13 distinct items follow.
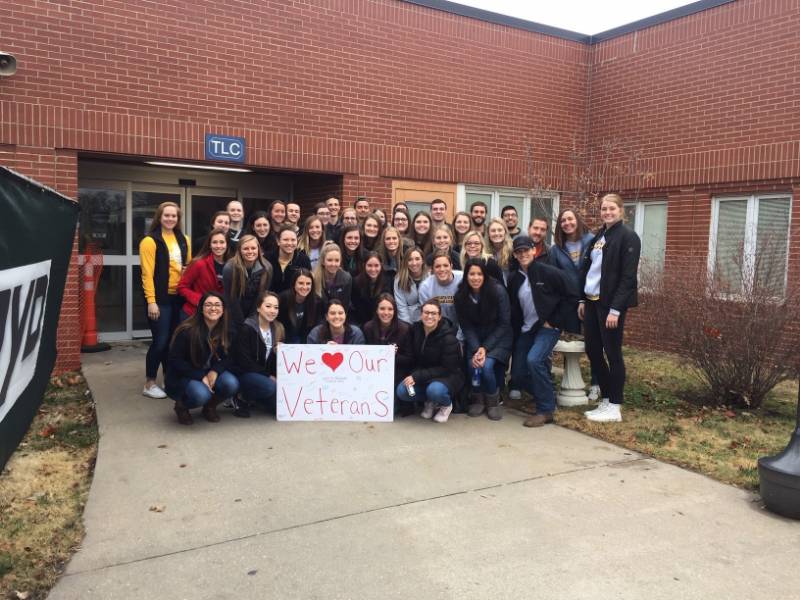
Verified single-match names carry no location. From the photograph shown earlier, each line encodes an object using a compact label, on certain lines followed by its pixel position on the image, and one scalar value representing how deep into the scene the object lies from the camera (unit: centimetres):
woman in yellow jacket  666
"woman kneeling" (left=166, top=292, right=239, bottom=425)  582
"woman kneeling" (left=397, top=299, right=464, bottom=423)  611
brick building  794
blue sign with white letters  859
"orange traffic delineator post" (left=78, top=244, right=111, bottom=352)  948
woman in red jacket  655
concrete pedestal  689
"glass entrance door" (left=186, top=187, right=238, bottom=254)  1061
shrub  648
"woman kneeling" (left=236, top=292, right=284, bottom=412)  605
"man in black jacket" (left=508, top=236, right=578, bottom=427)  624
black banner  286
